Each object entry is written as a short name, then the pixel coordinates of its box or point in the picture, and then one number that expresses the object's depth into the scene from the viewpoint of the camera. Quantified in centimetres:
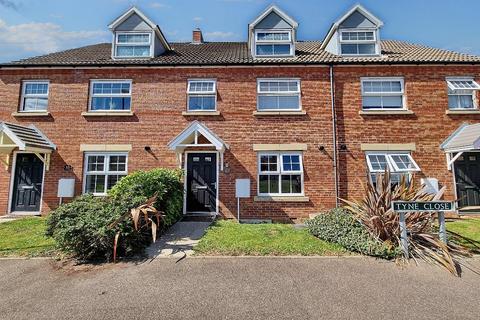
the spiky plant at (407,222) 590
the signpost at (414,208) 585
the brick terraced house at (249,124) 1077
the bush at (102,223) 567
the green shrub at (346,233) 594
